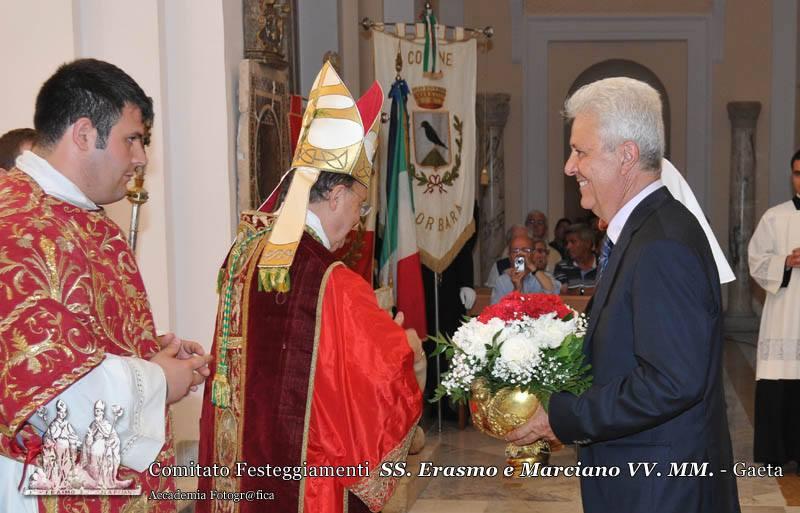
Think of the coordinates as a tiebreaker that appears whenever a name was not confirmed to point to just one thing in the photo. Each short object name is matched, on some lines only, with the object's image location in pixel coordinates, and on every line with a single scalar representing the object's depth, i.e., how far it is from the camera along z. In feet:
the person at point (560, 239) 34.30
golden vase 8.44
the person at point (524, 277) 25.11
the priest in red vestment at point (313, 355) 10.21
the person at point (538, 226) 32.01
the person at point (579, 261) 27.89
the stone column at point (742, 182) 46.88
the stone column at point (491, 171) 46.29
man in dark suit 7.72
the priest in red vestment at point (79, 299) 7.13
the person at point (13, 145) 11.99
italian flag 25.18
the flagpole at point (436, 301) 26.66
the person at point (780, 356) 22.45
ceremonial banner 26.27
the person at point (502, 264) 26.00
